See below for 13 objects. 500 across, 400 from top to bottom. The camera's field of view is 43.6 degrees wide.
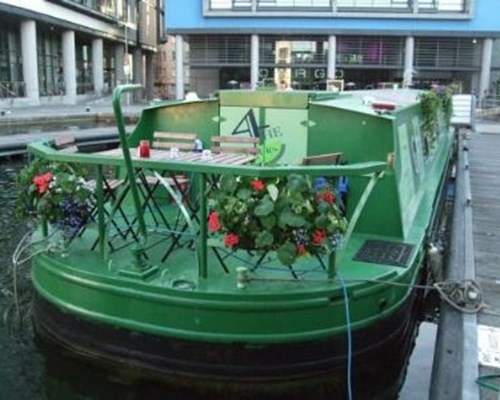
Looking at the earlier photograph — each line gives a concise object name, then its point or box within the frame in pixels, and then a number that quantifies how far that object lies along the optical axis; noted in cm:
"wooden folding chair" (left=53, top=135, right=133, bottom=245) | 538
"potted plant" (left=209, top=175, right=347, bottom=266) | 399
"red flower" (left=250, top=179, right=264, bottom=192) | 410
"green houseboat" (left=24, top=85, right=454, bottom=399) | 412
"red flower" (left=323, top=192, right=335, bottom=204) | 413
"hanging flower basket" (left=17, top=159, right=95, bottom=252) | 488
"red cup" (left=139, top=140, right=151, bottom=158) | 477
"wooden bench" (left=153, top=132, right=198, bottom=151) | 630
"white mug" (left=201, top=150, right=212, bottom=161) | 481
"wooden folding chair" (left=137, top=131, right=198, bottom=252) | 536
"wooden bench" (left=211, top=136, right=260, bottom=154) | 578
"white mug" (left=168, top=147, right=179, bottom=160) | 487
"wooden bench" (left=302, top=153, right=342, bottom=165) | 477
